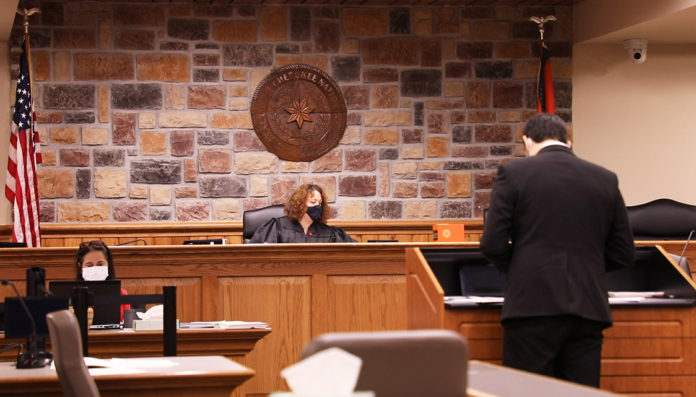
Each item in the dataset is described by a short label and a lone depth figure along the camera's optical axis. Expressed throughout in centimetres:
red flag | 1001
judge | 840
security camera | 1023
